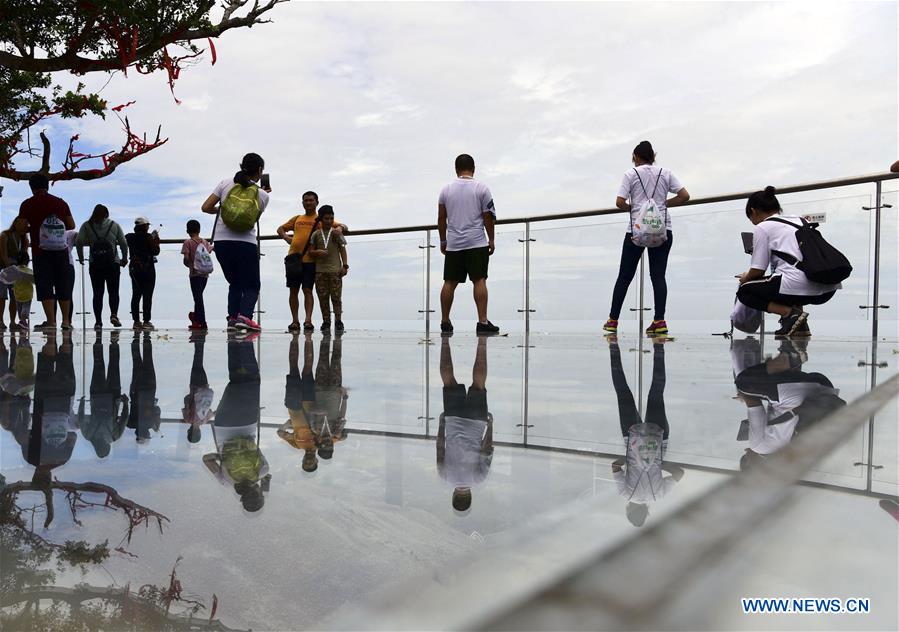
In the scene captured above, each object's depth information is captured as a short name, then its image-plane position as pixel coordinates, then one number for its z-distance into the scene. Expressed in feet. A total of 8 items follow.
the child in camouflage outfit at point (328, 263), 27.50
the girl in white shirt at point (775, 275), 19.07
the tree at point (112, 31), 36.22
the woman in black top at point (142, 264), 33.09
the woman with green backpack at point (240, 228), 22.91
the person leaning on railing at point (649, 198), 21.27
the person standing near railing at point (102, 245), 31.12
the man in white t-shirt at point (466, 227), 22.62
